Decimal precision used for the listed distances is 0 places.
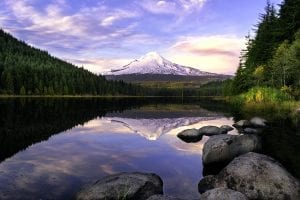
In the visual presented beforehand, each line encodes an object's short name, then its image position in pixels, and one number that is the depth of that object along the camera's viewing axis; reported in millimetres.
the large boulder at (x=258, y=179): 7868
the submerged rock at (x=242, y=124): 20999
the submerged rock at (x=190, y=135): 16980
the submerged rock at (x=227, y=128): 19028
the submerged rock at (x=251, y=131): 17935
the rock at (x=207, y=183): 8745
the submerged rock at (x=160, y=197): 6870
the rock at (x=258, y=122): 20078
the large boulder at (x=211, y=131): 18140
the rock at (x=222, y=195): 6715
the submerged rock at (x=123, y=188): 7466
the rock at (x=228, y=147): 11323
